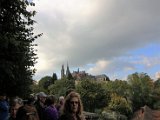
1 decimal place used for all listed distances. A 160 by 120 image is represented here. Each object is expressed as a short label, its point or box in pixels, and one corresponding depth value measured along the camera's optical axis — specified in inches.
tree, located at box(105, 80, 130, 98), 1581.4
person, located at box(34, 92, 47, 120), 144.9
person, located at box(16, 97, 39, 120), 115.7
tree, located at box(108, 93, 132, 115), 1296.0
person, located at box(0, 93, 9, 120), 149.7
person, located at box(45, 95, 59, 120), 140.5
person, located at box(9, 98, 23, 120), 136.9
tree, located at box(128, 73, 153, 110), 1632.9
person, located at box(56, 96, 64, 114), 158.4
